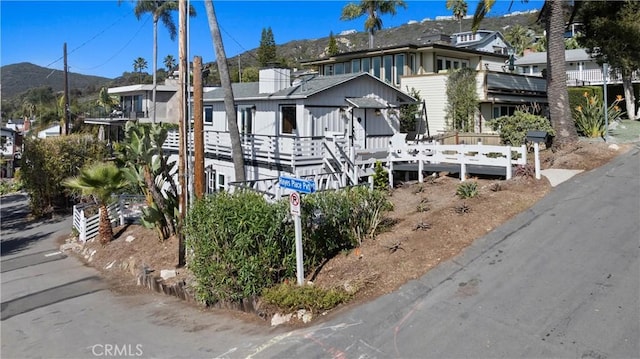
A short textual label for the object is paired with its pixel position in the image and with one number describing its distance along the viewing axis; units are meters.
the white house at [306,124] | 17.47
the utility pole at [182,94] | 13.94
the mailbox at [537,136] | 18.11
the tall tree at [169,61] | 106.39
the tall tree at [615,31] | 22.20
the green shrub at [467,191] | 13.80
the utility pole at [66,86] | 38.31
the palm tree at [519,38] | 72.81
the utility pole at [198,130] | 13.56
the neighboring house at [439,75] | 27.42
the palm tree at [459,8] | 72.99
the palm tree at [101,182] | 19.08
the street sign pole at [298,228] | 9.54
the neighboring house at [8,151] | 53.91
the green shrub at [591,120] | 20.19
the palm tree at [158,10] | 46.66
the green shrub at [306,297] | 9.05
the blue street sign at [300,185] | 9.53
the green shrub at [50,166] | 28.25
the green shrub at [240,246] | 9.88
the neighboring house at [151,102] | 46.72
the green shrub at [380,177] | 17.03
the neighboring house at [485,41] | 51.53
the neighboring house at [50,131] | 67.44
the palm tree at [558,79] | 18.16
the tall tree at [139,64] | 110.44
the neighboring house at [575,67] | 35.25
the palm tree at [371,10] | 42.59
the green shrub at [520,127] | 19.97
